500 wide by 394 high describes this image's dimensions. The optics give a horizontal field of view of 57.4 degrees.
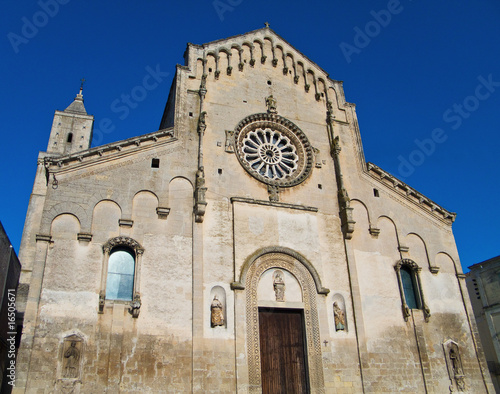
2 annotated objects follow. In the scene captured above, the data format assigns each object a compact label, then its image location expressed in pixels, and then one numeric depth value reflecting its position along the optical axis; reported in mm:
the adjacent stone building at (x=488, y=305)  31016
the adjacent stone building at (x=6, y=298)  18019
